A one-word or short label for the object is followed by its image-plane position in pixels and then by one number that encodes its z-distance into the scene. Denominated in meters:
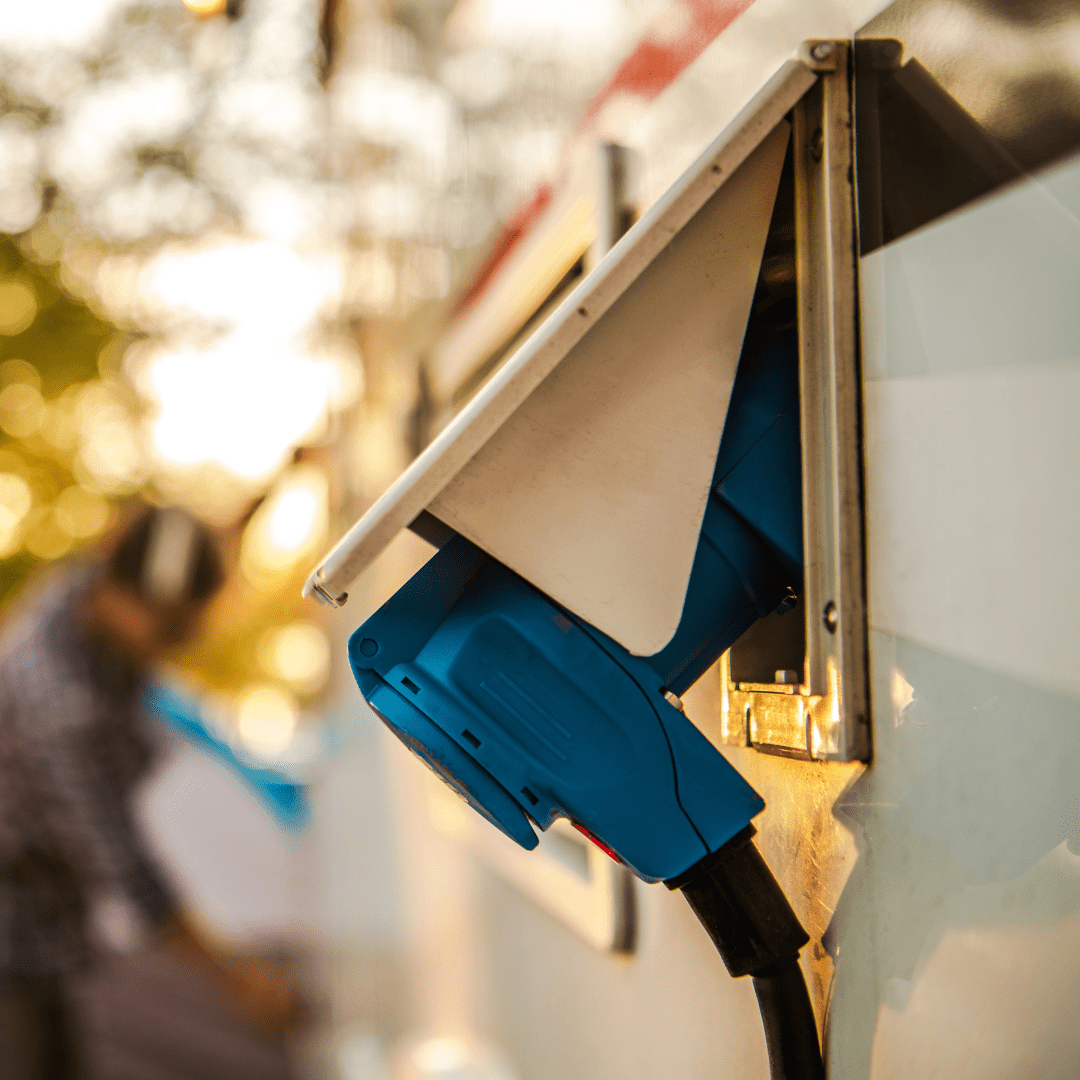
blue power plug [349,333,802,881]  0.34
